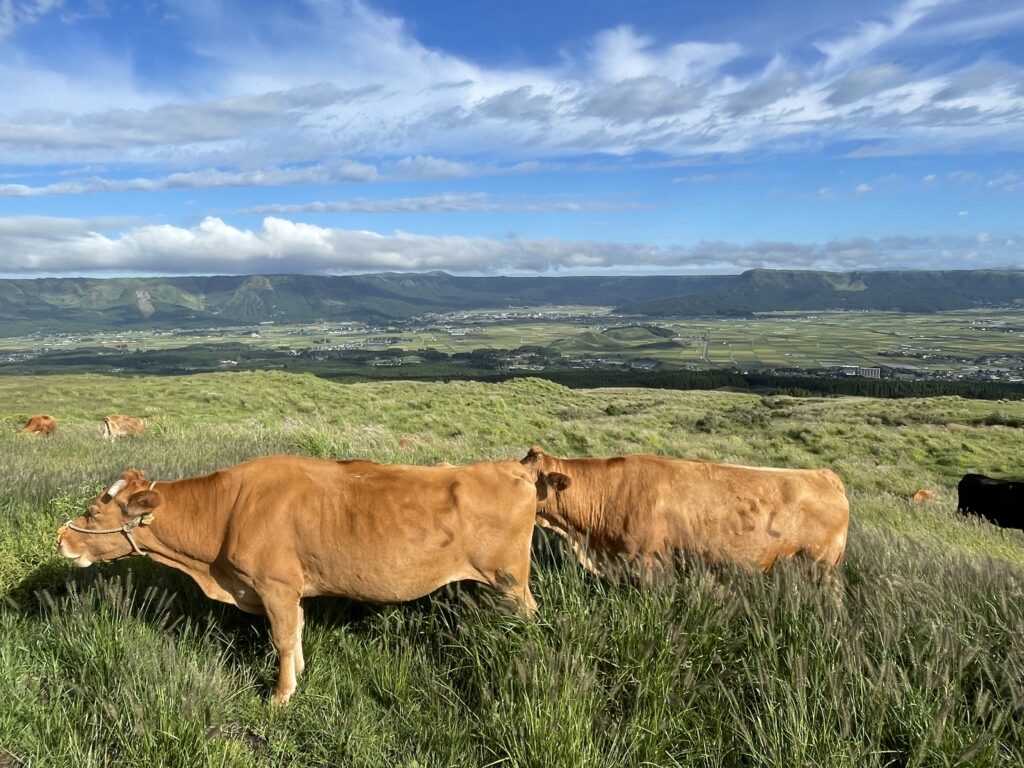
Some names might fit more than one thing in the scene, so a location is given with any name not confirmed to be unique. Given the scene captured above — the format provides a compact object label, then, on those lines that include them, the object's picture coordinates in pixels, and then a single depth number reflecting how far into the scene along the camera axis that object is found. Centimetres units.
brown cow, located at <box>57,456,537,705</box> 450
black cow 1418
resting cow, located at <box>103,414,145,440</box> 1688
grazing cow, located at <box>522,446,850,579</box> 568
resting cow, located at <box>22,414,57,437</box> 1767
